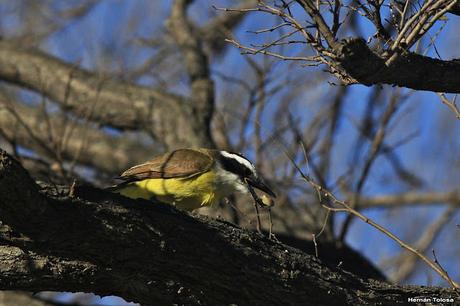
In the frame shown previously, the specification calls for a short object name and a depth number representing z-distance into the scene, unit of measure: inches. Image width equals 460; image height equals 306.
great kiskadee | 494.0
